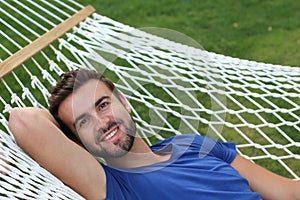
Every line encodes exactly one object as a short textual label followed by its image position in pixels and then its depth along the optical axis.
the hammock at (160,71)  2.18
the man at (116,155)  1.61
